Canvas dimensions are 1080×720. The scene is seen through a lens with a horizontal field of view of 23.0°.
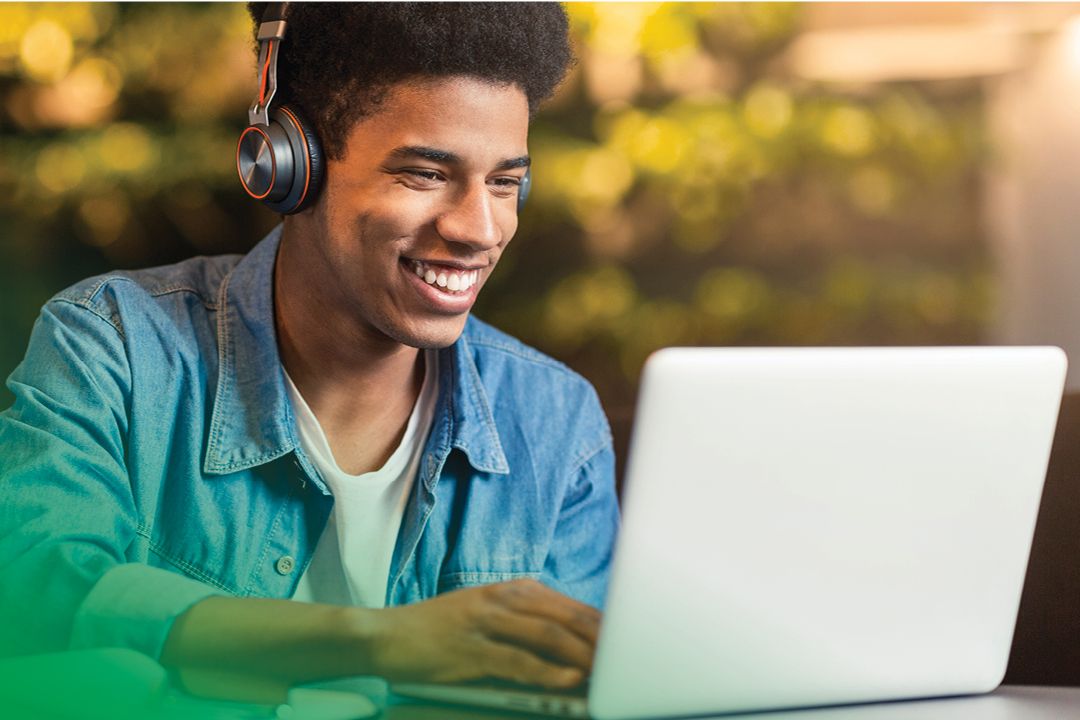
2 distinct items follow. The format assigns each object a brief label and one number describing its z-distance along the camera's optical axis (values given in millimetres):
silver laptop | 1765
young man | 2017
